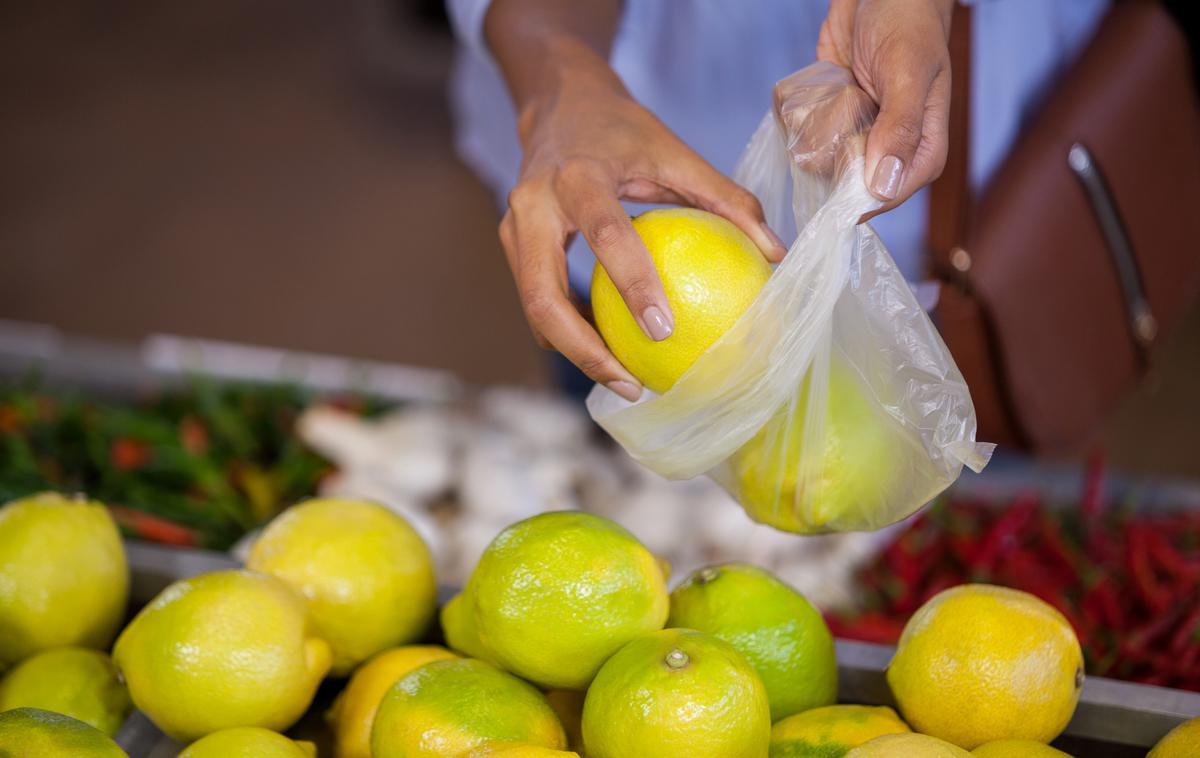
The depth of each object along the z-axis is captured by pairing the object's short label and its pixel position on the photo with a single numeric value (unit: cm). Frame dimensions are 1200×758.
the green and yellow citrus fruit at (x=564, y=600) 83
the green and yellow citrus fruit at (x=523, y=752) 76
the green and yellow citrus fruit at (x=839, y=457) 90
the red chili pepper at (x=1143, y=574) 158
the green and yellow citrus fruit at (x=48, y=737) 76
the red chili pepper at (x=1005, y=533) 174
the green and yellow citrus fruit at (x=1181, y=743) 81
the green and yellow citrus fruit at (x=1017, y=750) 81
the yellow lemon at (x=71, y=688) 94
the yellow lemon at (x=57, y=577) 99
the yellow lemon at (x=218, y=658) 87
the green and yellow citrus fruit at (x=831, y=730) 83
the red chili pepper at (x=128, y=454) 202
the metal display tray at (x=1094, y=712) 93
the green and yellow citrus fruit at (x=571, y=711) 90
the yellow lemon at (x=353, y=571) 97
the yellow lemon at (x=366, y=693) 93
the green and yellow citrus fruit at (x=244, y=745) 82
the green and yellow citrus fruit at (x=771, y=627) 89
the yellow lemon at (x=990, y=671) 85
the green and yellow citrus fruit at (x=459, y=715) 81
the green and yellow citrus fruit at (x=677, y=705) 75
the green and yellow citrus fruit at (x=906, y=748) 76
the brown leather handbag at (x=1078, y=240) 156
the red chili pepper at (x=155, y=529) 184
